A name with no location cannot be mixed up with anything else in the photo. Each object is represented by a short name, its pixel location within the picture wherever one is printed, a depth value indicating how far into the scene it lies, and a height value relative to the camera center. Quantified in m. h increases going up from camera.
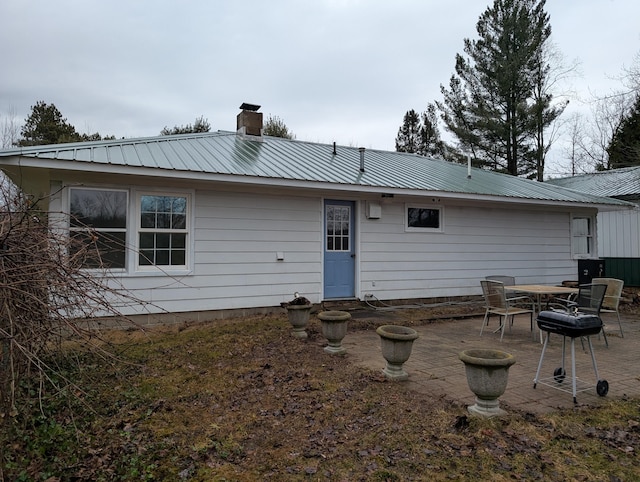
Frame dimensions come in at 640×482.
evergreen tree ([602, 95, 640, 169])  17.70 +5.57
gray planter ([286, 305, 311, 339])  6.59 -1.12
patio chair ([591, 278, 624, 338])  6.75 -0.73
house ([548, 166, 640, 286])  13.66 +0.69
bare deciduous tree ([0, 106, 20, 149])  20.19 +5.90
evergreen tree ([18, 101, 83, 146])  22.42 +6.56
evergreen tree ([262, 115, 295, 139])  25.44 +7.63
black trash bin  11.41 -0.48
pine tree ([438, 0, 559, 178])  21.70 +8.79
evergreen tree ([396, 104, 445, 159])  28.61 +8.31
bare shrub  2.39 -0.23
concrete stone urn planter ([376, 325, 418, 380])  4.45 -1.09
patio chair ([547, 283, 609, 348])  5.81 -0.67
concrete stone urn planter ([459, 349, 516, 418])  3.40 -1.08
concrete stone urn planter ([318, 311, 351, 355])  5.64 -1.10
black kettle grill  3.86 -0.71
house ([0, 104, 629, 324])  7.01 +0.65
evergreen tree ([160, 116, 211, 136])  25.30 +7.45
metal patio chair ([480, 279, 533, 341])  6.48 -0.79
